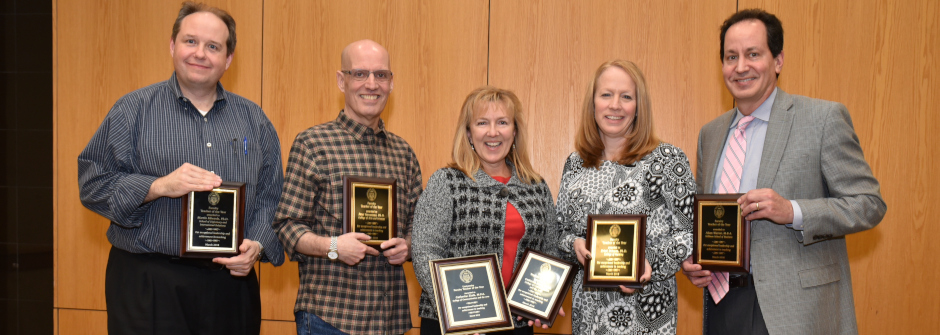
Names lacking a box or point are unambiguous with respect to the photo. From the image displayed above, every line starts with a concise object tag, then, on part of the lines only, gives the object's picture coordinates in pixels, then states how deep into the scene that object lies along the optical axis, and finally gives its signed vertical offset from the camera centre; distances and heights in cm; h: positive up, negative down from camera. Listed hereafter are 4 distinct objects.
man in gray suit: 213 -15
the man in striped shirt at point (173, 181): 218 -11
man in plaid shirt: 237 -29
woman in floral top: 221 -15
